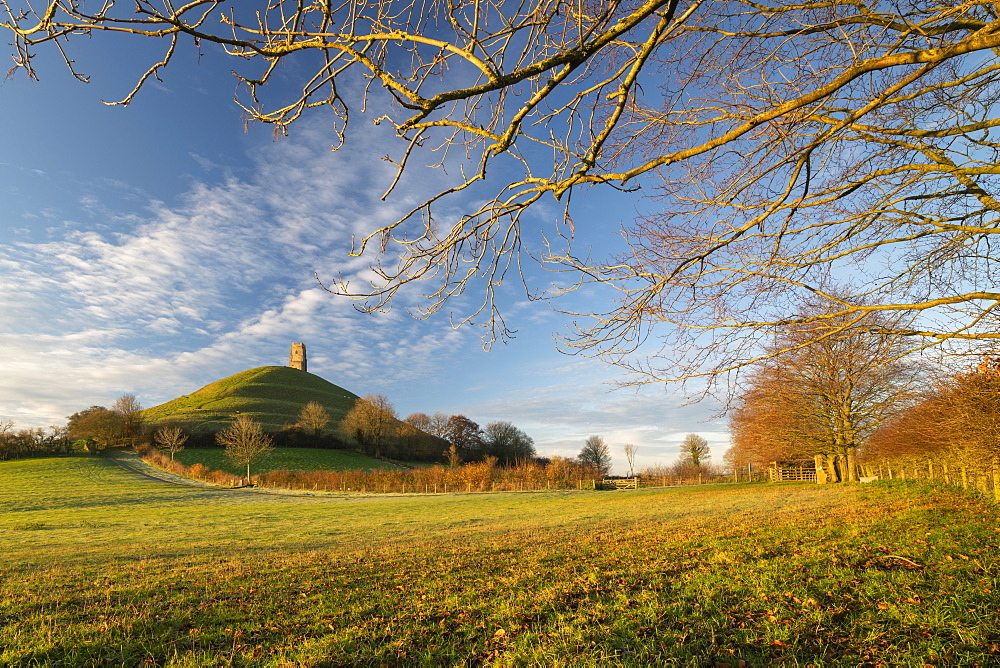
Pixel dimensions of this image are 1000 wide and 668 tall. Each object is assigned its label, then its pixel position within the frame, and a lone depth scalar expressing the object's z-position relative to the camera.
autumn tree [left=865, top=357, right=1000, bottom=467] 11.16
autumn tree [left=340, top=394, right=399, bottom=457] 67.50
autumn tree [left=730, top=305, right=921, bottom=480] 20.03
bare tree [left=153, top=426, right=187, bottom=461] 55.44
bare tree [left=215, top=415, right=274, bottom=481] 47.15
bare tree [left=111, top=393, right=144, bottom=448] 63.38
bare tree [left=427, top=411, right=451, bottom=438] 78.01
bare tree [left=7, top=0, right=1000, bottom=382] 2.80
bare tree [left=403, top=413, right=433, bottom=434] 78.69
